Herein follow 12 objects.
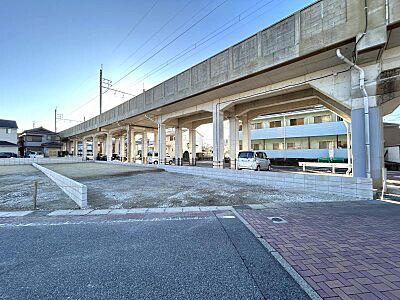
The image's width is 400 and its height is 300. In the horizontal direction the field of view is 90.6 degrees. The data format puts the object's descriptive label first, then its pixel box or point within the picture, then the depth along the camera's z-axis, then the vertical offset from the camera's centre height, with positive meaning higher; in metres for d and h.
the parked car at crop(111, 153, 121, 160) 38.00 -0.23
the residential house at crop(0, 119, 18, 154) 38.12 +4.07
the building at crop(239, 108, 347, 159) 22.16 +2.44
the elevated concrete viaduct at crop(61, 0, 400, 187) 6.57 +3.85
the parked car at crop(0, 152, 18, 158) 34.34 +0.28
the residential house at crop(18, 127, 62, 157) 45.53 +3.35
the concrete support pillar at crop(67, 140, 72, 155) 48.29 +2.12
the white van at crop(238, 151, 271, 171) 13.83 -0.46
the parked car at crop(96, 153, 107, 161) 35.91 -0.48
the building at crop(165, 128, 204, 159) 44.81 +3.01
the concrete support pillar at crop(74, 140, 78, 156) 43.06 +2.10
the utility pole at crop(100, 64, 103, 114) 31.00 +11.46
